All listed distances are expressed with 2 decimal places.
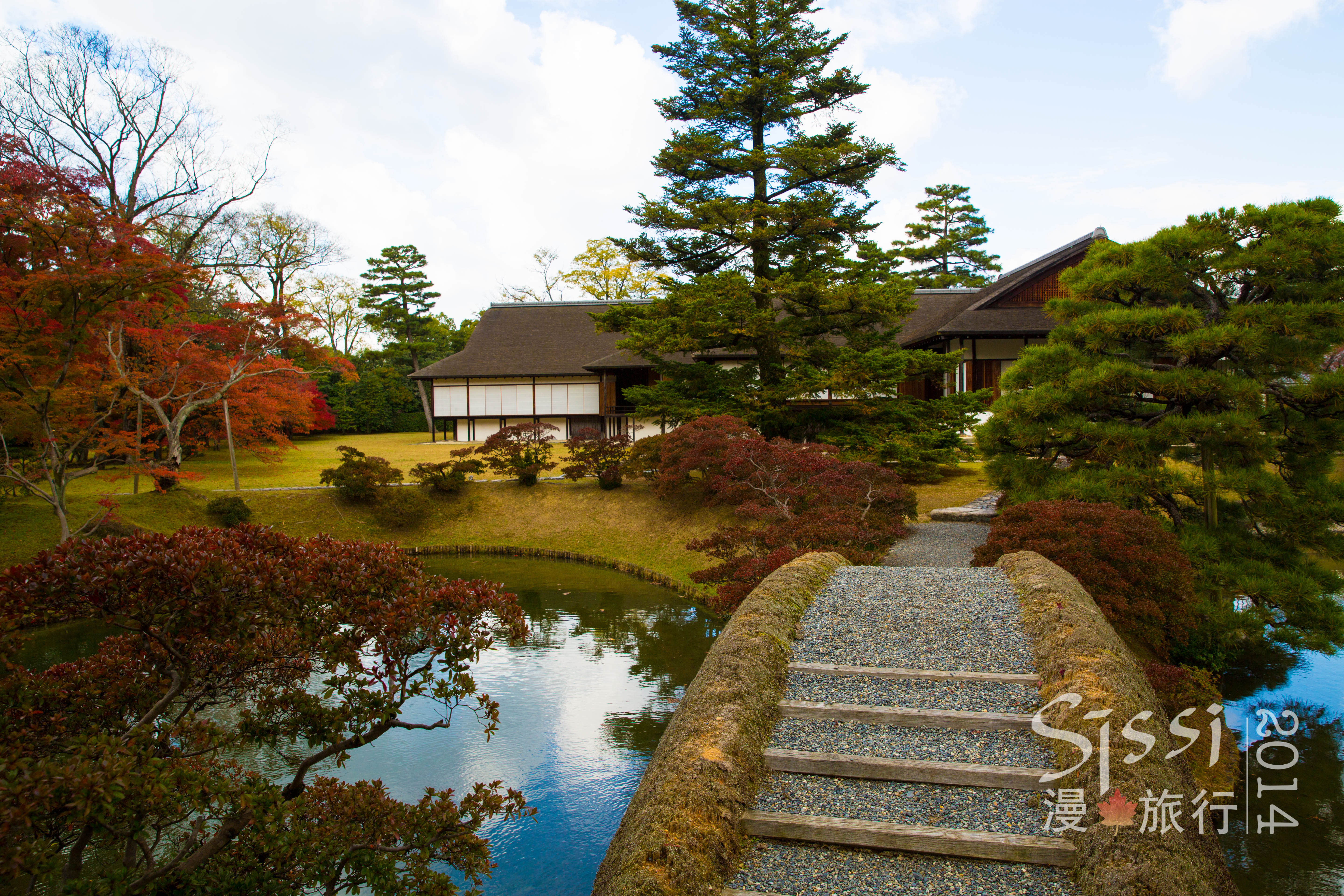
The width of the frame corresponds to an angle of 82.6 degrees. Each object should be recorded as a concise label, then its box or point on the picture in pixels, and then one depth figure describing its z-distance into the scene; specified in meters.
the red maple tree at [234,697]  2.62
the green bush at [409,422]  33.12
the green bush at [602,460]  15.88
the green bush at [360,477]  15.23
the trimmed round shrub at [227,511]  14.40
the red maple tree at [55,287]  9.94
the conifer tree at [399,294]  33.03
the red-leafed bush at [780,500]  7.98
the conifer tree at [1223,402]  6.69
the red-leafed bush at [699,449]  12.06
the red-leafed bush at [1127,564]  5.88
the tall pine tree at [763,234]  14.40
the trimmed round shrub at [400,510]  15.37
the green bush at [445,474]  15.88
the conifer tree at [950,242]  32.88
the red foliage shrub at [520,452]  16.30
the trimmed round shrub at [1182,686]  5.68
